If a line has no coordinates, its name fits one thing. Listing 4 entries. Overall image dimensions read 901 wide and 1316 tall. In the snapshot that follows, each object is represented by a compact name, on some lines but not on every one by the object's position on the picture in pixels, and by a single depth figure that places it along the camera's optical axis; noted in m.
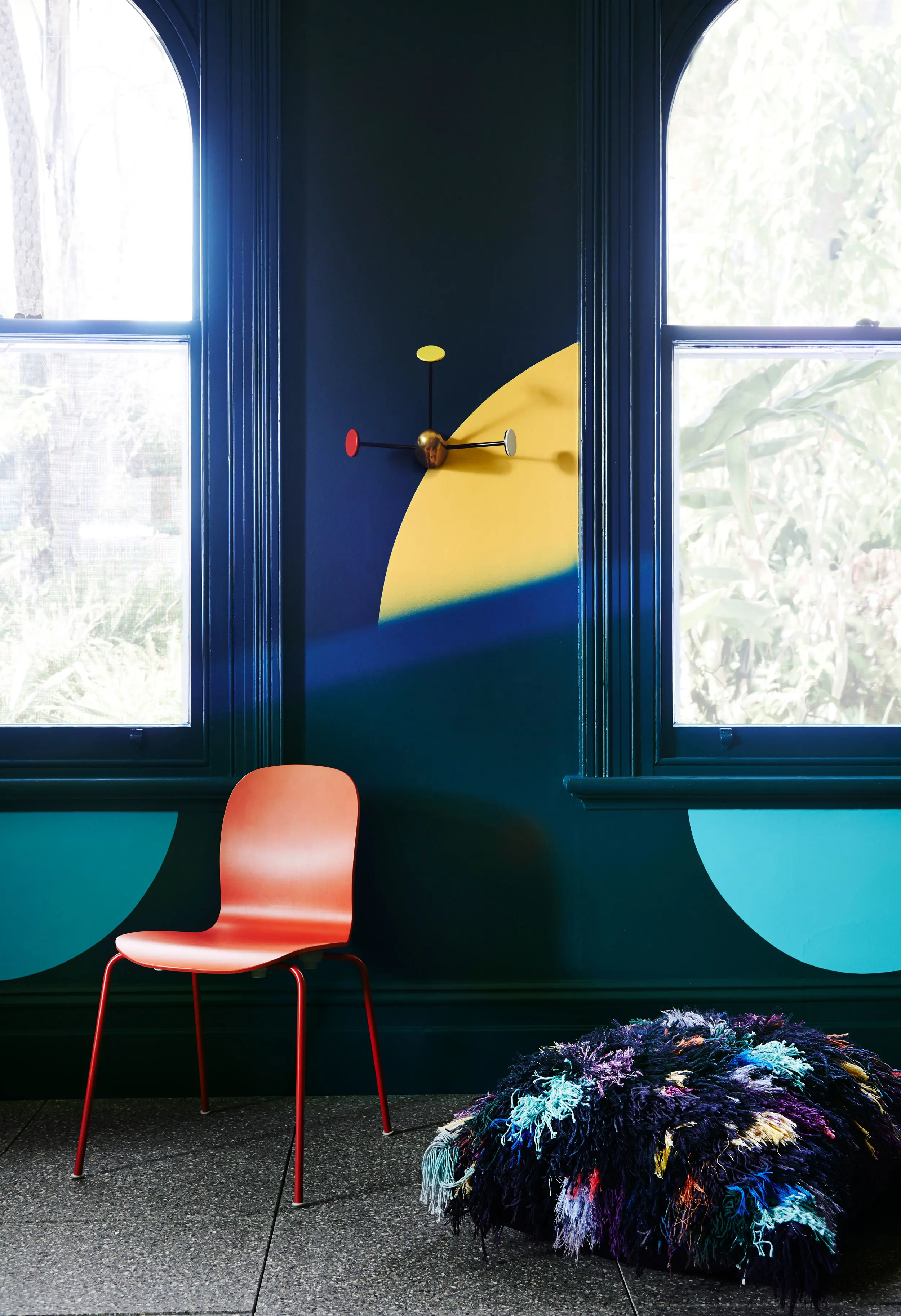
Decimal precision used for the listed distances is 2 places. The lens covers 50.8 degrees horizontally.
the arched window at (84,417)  2.44
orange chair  2.13
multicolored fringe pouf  1.52
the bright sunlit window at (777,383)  2.47
